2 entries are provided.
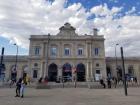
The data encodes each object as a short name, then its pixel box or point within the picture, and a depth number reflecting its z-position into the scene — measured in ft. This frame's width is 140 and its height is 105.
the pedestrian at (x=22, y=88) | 29.55
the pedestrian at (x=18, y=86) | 30.69
